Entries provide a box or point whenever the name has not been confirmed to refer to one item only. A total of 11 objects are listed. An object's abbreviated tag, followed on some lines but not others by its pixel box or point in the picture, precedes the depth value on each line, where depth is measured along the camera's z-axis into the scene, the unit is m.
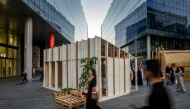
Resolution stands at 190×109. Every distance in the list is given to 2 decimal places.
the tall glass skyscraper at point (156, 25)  27.72
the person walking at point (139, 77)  12.54
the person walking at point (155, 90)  1.78
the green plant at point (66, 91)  7.31
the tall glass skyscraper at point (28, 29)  15.11
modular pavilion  7.47
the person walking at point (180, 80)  9.02
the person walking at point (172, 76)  13.40
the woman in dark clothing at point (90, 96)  3.62
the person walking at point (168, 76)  12.41
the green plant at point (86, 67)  7.16
